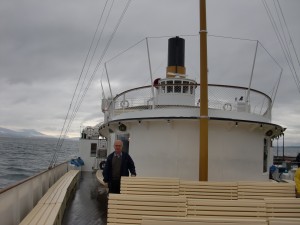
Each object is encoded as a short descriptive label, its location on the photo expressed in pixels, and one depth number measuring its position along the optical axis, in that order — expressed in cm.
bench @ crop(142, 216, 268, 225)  424
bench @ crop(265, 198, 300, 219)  597
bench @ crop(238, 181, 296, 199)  772
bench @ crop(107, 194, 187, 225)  538
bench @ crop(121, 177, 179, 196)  760
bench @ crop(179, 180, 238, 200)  779
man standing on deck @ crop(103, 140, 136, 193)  715
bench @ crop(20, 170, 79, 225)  583
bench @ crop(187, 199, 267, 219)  532
